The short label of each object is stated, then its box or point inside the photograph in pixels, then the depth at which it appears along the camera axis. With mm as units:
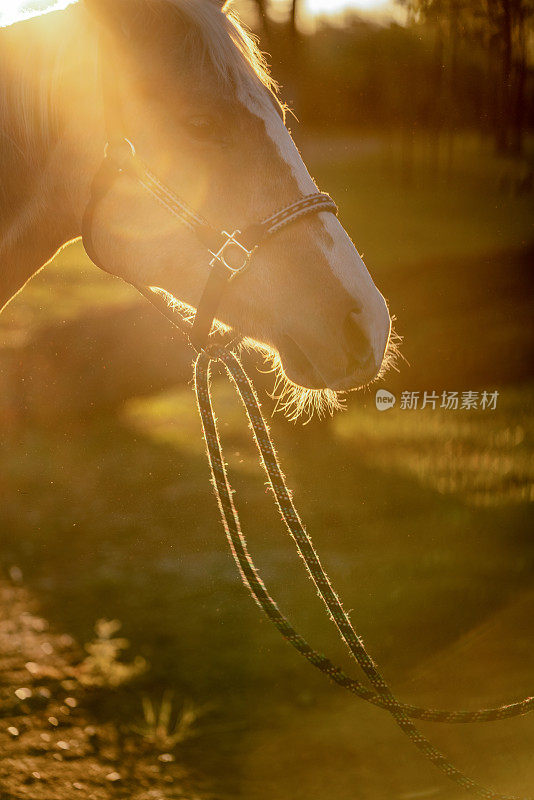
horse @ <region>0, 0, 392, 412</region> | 2199
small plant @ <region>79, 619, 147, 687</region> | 5270
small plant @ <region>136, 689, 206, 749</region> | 4992
